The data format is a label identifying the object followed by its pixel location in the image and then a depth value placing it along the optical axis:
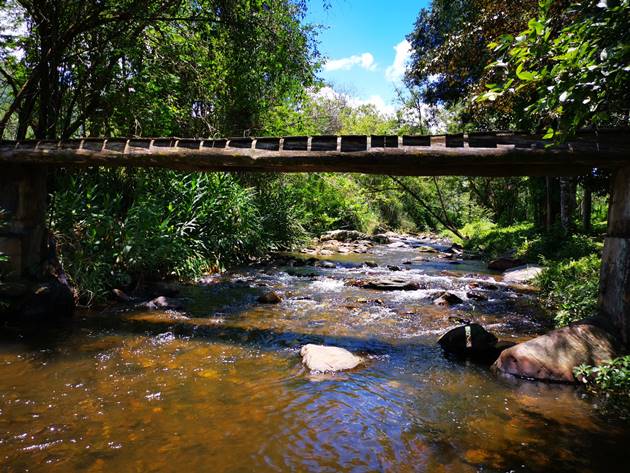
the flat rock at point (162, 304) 7.81
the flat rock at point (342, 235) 21.22
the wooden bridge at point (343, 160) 5.00
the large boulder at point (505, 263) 13.68
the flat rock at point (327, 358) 5.19
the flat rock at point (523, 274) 11.14
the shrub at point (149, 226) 8.01
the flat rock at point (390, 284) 10.19
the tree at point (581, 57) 2.72
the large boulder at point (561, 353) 4.75
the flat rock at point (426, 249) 19.65
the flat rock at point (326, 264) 13.62
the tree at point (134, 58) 8.76
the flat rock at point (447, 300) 8.70
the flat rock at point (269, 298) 8.66
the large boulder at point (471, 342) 5.60
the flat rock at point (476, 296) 9.16
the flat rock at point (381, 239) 23.34
